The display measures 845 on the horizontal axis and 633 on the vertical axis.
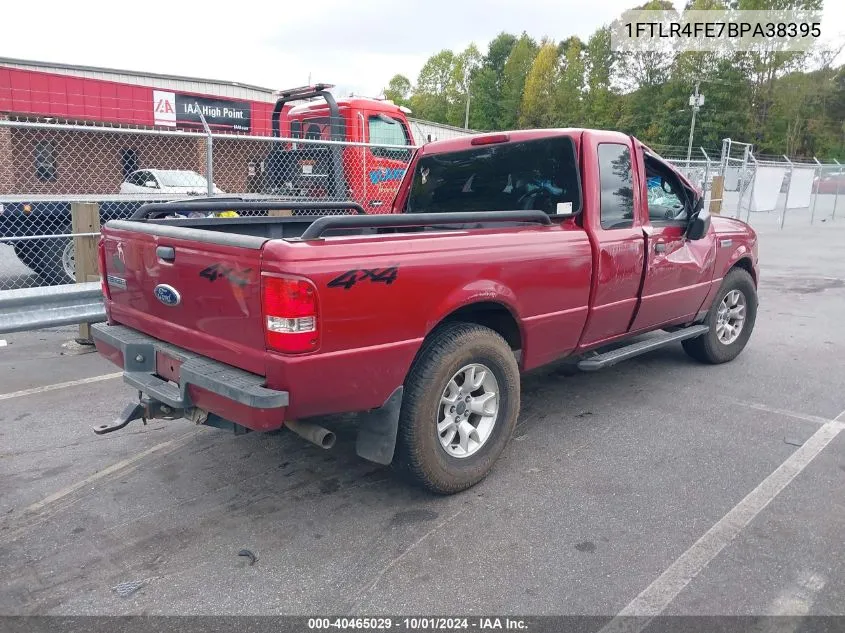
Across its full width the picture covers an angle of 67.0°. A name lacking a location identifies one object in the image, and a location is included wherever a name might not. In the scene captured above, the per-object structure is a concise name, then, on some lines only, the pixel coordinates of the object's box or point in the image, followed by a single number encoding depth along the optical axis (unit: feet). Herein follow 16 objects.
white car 36.94
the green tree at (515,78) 243.19
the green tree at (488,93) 257.96
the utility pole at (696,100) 111.08
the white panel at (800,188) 65.62
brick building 48.08
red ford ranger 8.89
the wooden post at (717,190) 49.98
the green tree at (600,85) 204.64
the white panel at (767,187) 59.11
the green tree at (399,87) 332.80
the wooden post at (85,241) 20.01
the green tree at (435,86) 286.66
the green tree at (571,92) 214.69
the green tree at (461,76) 277.85
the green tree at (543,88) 222.28
